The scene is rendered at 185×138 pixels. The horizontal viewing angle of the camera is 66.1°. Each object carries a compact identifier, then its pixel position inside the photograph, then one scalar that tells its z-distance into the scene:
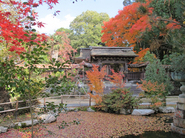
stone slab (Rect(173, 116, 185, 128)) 4.61
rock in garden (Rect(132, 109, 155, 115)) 7.00
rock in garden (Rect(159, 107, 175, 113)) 7.53
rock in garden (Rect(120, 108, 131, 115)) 7.26
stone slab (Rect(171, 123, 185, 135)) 4.61
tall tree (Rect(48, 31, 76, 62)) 16.31
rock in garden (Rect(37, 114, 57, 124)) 5.74
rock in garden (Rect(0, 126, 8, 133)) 4.70
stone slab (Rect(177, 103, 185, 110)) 4.57
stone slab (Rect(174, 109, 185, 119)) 4.57
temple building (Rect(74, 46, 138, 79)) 14.32
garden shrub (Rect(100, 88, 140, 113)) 7.17
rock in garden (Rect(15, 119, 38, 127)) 5.16
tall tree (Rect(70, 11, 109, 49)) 24.58
